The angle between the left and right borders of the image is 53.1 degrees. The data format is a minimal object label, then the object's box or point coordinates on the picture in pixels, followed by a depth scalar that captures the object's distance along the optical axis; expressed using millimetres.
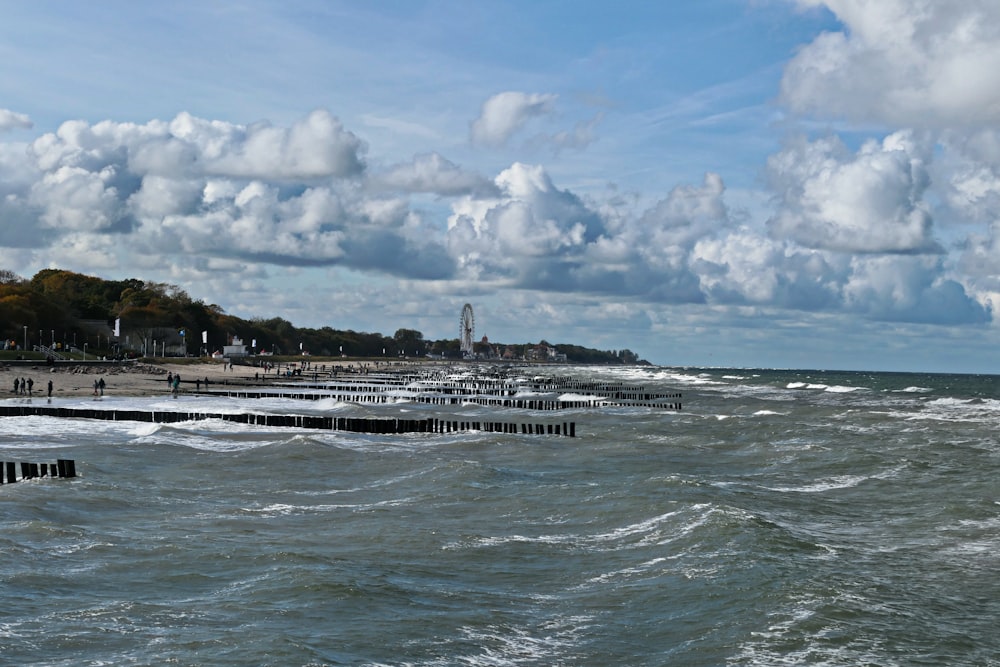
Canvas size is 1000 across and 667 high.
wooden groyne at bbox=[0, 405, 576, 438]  49719
